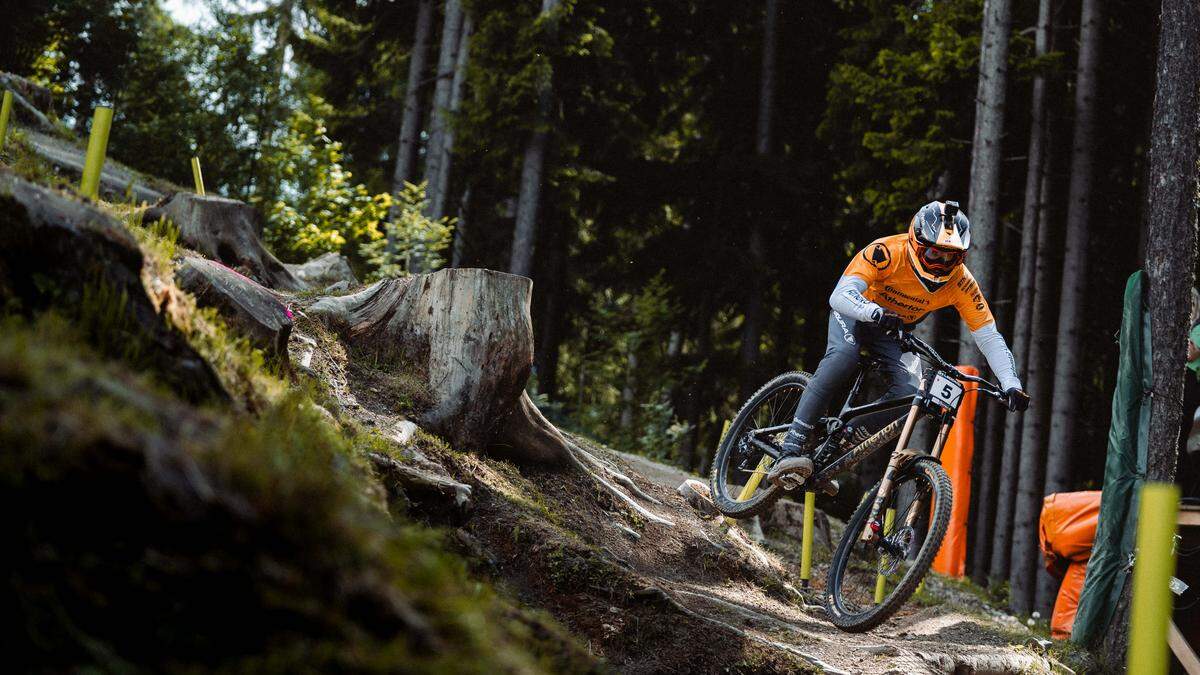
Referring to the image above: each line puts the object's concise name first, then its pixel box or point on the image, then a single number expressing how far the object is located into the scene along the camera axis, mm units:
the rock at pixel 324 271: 11719
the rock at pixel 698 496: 9578
